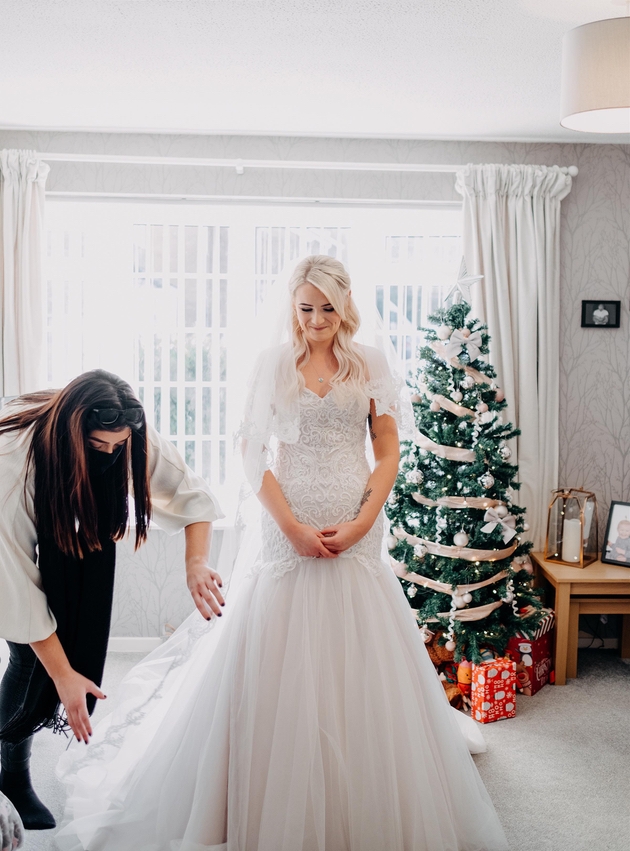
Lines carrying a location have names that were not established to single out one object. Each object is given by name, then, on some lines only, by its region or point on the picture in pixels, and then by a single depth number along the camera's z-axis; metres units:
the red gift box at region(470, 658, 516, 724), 3.02
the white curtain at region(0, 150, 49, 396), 3.62
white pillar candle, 3.54
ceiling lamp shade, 2.12
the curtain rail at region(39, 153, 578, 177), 3.68
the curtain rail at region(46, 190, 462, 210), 3.74
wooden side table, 3.36
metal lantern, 3.54
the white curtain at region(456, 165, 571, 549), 3.69
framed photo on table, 3.59
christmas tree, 3.18
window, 3.92
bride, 1.92
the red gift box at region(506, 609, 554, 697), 3.29
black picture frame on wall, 3.81
